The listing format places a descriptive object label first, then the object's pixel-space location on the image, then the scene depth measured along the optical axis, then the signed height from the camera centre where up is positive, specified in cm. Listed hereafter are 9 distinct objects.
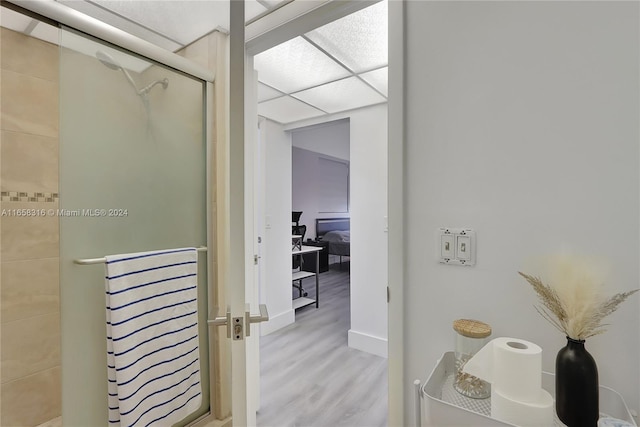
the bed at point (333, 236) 550 -47
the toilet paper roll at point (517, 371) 64 -35
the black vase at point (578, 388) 62 -38
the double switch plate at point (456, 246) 92 -11
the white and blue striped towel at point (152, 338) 124 -57
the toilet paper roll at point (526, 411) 63 -43
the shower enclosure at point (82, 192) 118 +10
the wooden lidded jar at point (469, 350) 78 -40
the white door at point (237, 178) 79 +9
